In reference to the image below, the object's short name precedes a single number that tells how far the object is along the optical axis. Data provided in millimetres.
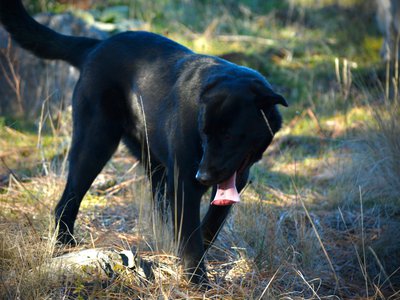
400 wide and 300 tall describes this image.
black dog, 6973
